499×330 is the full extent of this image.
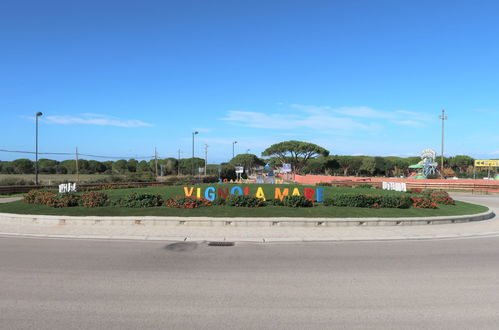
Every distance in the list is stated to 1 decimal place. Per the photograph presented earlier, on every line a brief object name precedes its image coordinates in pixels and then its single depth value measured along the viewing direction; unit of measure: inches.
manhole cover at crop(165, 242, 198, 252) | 349.1
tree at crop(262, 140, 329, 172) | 3255.4
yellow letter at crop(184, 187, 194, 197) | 647.1
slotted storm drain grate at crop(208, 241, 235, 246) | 372.8
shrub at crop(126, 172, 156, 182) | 1785.2
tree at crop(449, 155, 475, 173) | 3558.1
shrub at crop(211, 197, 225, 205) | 597.6
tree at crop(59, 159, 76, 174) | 3668.8
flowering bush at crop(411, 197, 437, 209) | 615.5
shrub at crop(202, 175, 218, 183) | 2129.9
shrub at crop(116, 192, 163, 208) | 580.4
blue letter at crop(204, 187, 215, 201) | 612.6
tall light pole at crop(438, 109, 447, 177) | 2012.8
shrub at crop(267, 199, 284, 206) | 601.1
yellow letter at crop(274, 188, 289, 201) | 612.7
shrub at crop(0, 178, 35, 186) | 1328.7
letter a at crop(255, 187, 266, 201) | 606.4
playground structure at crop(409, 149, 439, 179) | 2074.2
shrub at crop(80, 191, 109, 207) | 582.9
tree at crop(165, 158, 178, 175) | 3636.3
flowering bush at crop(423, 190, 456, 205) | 697.6
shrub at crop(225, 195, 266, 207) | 578.6
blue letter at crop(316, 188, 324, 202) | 631.2
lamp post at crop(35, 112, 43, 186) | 1208.4
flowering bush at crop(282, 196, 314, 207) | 586.2
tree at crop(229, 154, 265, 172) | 4384.8
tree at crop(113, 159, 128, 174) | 3844.5
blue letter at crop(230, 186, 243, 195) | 635.5
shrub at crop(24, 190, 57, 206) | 601.4
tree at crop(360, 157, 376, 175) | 3353.8
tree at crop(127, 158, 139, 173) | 4036.4
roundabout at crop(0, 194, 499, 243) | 412.8
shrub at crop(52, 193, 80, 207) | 582.8
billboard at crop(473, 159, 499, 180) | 2145.7
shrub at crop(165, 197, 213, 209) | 567.2
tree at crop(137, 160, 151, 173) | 3955.2
